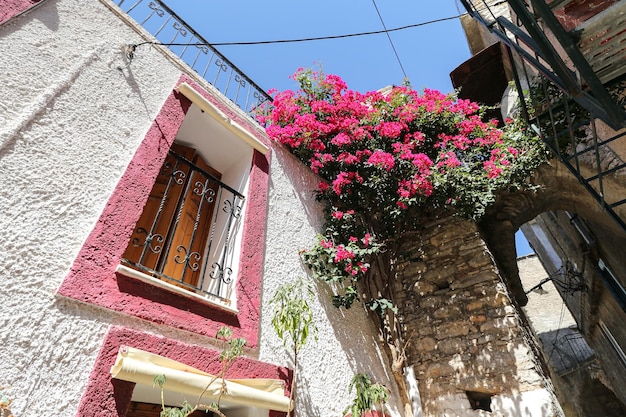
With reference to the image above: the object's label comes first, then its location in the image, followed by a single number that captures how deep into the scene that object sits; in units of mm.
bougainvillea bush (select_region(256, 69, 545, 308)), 4215
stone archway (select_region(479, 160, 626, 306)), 4527
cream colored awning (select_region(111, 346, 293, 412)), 1808
